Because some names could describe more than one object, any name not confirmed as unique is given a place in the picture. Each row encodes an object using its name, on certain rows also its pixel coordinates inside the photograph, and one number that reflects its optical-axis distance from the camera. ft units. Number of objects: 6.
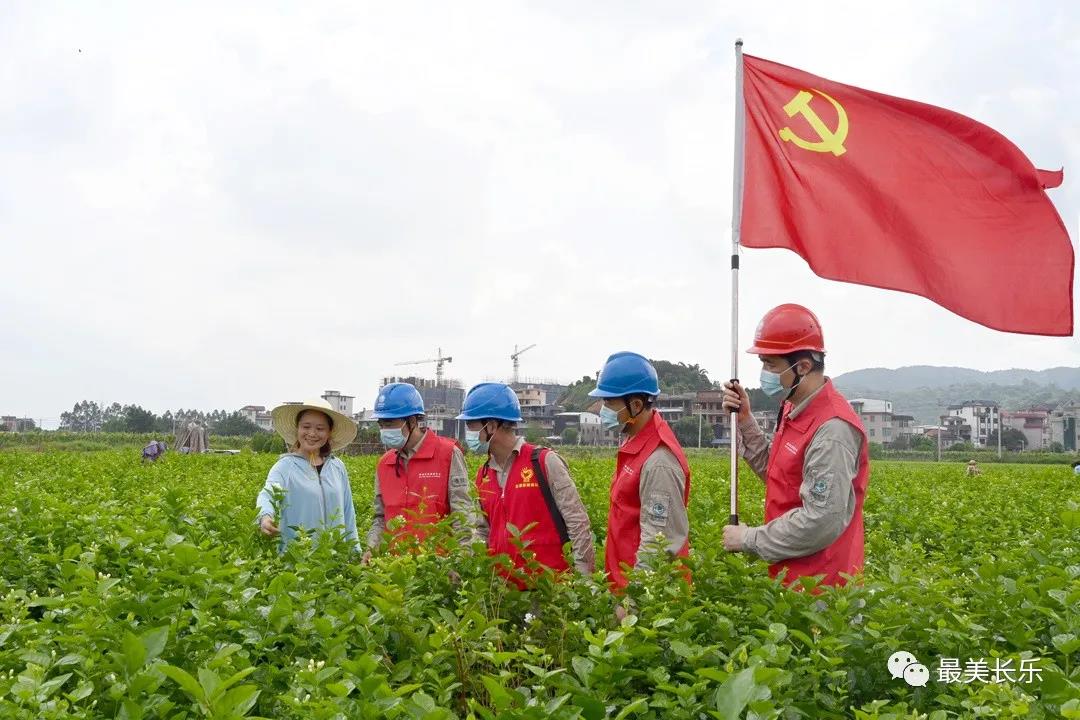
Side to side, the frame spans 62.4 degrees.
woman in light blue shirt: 15.88
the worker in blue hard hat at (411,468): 16.63
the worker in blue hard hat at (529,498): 13.73
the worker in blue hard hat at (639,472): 12.17
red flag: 13.91
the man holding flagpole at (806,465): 11.30
